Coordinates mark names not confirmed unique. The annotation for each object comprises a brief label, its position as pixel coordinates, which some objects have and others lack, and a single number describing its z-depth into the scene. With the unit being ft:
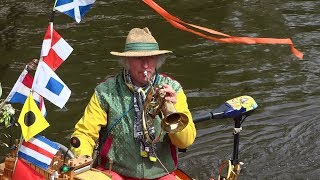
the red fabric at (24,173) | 27.86
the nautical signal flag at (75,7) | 31.27
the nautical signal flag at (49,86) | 29.22
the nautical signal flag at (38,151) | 28.25
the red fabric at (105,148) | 32.24
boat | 27.12
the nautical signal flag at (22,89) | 29.32
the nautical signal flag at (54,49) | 30.09
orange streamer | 33.09
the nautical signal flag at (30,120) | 28.02
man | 30.66
